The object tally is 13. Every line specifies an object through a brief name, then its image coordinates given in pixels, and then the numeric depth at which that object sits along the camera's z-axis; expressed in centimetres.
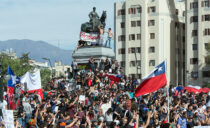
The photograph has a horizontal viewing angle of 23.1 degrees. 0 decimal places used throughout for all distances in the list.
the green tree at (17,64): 8396
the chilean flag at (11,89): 2561
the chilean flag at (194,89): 3209
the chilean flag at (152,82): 1938
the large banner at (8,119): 1694
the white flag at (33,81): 2584
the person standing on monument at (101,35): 4866
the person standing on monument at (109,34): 4862
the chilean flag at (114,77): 3422
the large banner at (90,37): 4812
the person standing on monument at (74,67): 4524
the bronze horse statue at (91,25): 4884
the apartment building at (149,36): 8612
